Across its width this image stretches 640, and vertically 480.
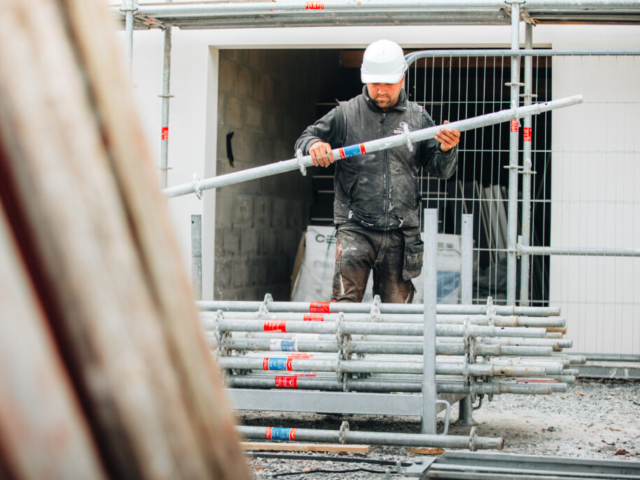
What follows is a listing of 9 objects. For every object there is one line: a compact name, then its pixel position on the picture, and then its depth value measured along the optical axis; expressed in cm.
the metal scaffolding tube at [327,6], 614
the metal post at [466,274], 462
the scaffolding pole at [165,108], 727
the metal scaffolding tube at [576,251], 616
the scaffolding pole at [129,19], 684
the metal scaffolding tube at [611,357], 629
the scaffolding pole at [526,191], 618
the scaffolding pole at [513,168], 614
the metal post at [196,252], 506
